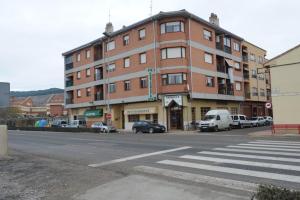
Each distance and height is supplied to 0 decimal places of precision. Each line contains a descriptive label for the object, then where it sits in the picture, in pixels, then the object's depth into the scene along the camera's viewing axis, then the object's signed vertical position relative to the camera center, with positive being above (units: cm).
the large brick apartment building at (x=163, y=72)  2672 +541
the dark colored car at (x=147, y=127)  2544 -125
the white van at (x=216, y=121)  2451 -70
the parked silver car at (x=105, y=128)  2861 -142
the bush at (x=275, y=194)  319 -110
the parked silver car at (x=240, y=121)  2886 -89
